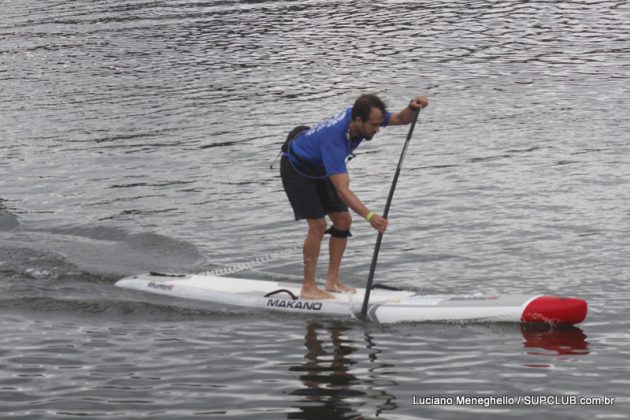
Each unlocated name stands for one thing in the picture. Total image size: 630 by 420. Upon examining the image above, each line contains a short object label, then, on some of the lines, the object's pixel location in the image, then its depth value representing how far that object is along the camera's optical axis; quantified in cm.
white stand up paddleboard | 1305
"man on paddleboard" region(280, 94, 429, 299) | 1320
